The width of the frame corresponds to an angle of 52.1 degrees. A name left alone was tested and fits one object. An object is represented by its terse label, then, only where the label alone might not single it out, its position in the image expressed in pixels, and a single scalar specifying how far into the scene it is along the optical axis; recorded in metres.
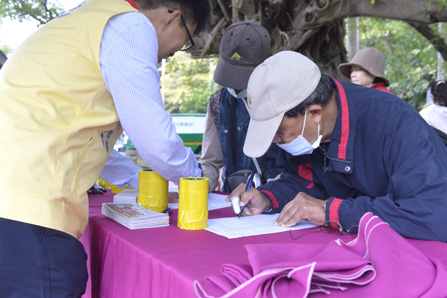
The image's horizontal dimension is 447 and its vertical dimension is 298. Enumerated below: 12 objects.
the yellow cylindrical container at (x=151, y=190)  1.83
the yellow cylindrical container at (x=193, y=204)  1.58
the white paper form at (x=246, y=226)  1.53
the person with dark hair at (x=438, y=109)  4.53
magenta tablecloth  1.16
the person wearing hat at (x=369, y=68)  4.09
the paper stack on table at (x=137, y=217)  1.58
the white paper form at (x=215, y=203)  2.04
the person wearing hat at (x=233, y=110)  2.54
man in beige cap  1.42
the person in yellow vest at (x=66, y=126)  1.22
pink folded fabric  0.90
